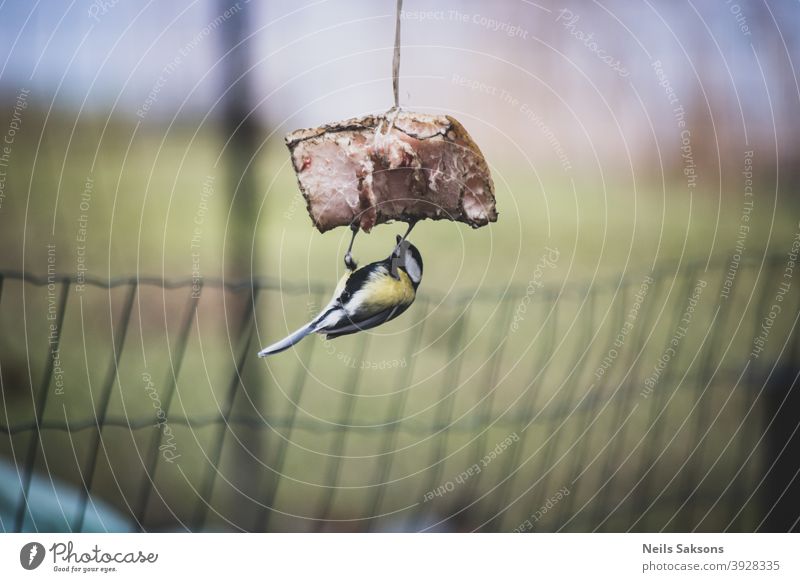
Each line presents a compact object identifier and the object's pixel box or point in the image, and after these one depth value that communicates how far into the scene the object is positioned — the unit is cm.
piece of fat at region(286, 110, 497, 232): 520
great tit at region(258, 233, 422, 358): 522
